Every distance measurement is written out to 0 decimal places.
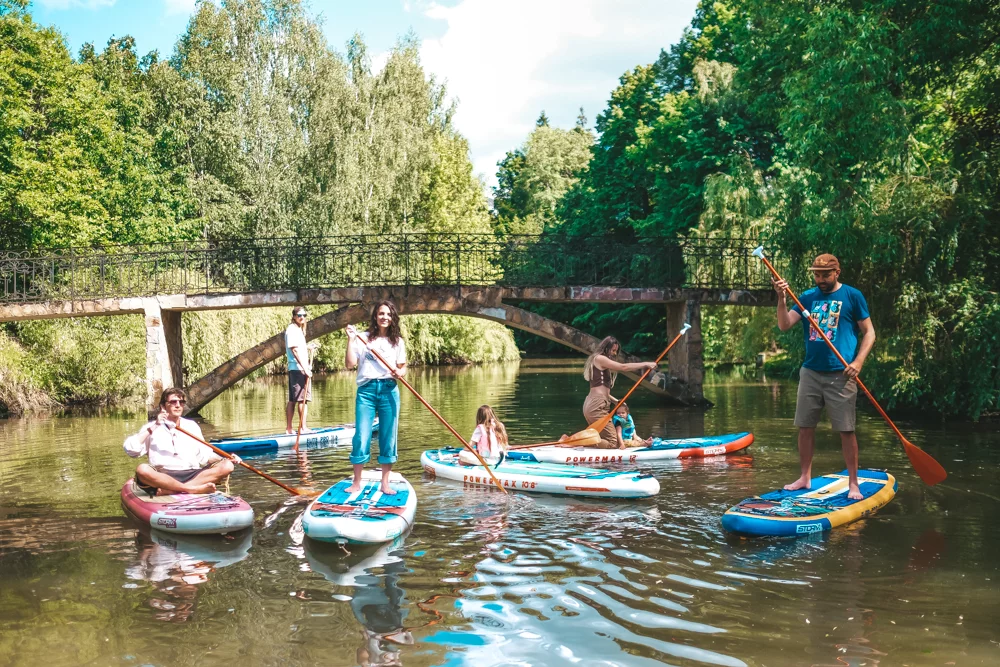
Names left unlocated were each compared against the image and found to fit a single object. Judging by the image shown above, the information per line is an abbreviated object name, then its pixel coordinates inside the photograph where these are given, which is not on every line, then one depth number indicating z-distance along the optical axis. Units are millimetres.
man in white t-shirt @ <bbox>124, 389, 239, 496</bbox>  7770
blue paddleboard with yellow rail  6680
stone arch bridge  17062
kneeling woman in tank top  10656
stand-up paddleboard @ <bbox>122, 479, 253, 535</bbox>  7125
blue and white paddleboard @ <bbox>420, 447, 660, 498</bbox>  8531
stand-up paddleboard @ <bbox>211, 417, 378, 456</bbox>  12164
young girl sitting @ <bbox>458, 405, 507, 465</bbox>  9953
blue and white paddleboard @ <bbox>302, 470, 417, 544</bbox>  6578
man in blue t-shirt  7227
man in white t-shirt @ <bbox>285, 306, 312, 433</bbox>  12430
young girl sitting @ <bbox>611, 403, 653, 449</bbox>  11562
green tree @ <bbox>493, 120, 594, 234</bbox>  54562
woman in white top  7344
